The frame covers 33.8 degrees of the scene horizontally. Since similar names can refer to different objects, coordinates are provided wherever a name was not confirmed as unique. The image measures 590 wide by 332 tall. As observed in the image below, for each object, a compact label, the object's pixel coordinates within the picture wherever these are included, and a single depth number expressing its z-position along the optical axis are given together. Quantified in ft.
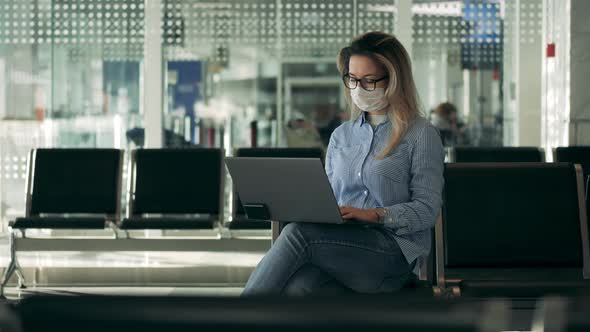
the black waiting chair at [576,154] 19.66
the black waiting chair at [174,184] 21.21
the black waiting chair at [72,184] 21.33
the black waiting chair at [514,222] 11.76
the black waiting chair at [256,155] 20.03
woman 9.18
